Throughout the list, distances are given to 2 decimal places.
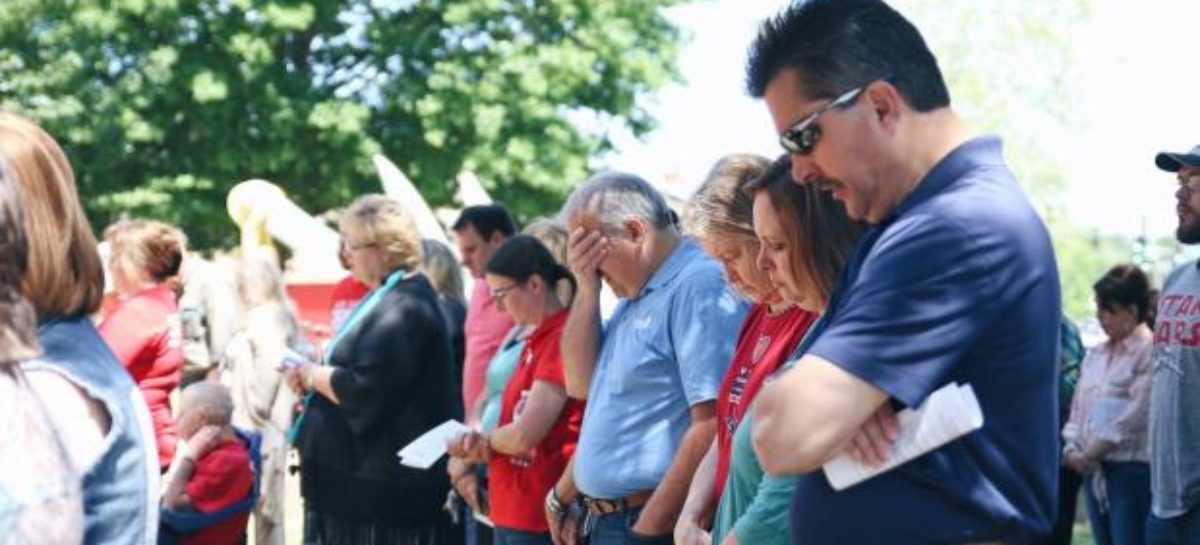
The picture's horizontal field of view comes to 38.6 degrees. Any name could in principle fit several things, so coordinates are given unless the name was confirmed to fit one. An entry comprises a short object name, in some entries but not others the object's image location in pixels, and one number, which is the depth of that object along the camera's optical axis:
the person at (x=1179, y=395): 5.77
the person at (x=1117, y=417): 7.92
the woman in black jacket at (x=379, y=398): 6.79
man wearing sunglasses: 2.65
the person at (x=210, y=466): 7.47
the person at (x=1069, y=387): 8.69
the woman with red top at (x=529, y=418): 5.68
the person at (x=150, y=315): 6.50
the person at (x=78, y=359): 2.68
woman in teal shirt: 3.41
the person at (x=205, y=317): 10.25
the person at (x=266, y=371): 9.74
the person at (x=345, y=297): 8.59
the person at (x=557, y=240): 6.14
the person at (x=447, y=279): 8.39
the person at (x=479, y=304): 7.76
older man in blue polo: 4.71
